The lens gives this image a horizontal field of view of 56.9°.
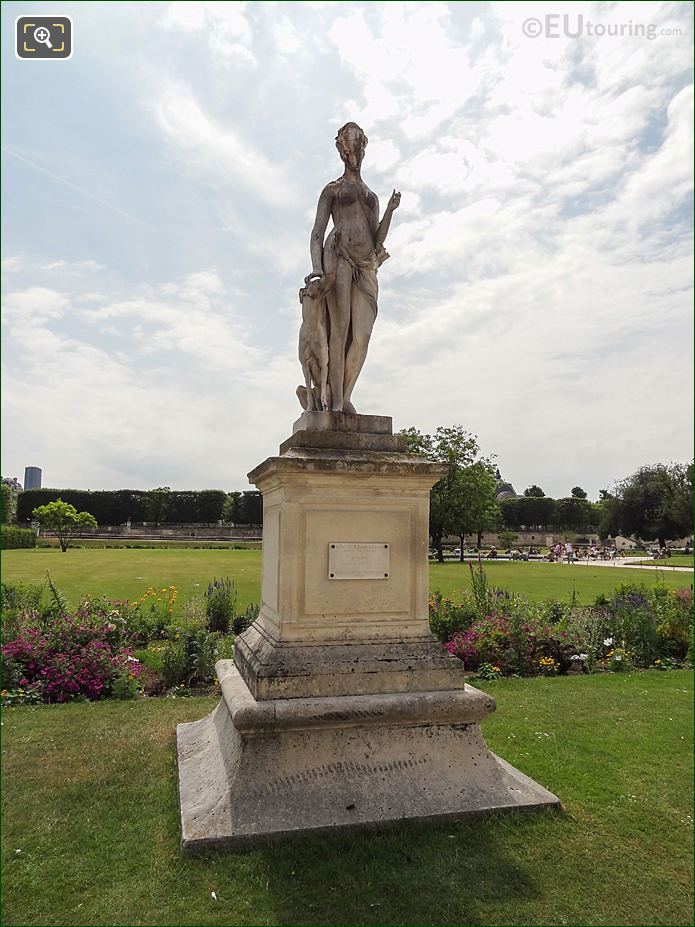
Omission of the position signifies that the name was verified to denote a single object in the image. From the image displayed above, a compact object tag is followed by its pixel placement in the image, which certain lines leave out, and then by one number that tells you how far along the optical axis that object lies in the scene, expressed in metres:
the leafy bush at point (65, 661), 7.50
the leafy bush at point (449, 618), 10.74
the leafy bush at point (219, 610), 11.36
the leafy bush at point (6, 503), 58.91
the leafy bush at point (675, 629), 10.55
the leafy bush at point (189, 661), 8.10
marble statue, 5.22
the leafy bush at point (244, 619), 10.93
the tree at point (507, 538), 52.59
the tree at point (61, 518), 48.97
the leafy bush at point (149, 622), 10.19
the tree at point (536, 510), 73.38
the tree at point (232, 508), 66.25
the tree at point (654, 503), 53.28
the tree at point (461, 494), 40.69
